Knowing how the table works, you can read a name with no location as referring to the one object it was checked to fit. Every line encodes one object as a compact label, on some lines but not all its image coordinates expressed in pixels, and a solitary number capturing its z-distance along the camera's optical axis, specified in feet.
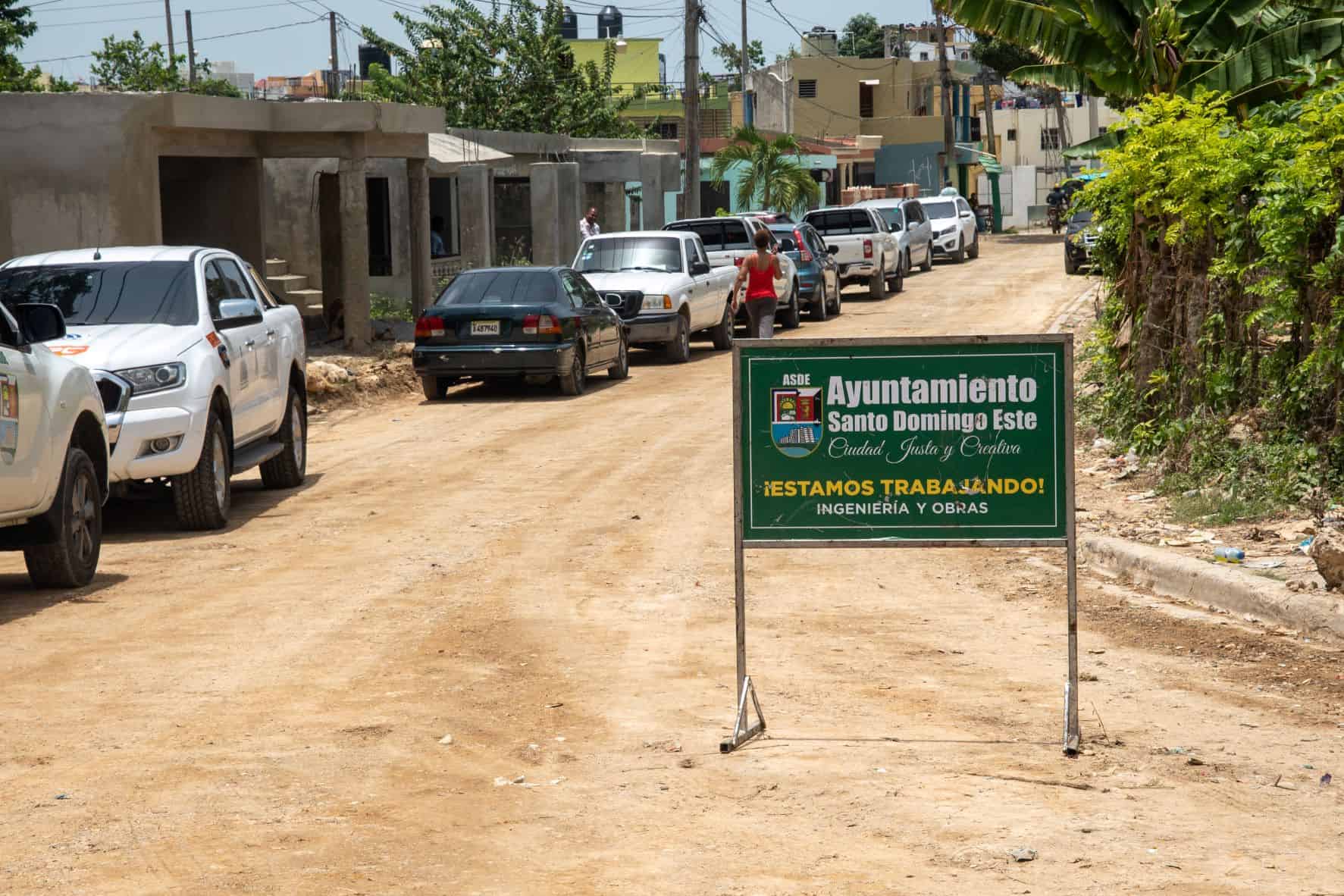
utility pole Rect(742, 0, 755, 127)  231.55
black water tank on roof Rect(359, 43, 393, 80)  352.69
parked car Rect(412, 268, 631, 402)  63.82
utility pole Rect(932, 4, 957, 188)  200.23
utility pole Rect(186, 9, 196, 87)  255.35
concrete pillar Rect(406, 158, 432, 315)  82.89
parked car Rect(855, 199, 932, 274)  136.15
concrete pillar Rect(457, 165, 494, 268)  108.37
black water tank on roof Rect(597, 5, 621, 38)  356.59
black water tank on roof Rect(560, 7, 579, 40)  333.21
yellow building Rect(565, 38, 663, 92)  290.76
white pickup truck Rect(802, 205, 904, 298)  116.47
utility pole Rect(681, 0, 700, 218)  114.42
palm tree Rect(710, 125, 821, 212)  159.53
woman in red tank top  66.95
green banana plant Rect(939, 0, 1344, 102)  51.55
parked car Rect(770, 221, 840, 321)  98.37
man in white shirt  118.32
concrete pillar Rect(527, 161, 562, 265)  116.67
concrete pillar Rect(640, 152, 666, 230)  142.61
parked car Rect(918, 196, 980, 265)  155.94
